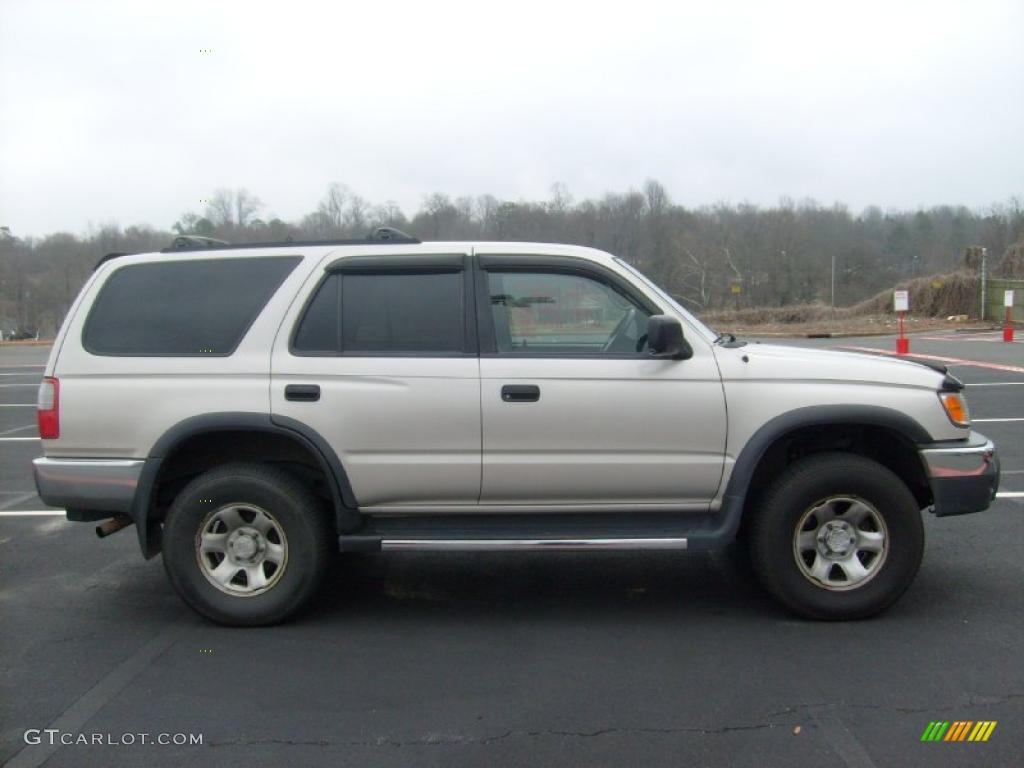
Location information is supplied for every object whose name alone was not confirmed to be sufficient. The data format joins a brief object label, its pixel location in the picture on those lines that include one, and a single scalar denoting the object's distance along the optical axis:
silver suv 4.58
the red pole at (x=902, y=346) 23.37
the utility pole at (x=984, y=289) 40.84
